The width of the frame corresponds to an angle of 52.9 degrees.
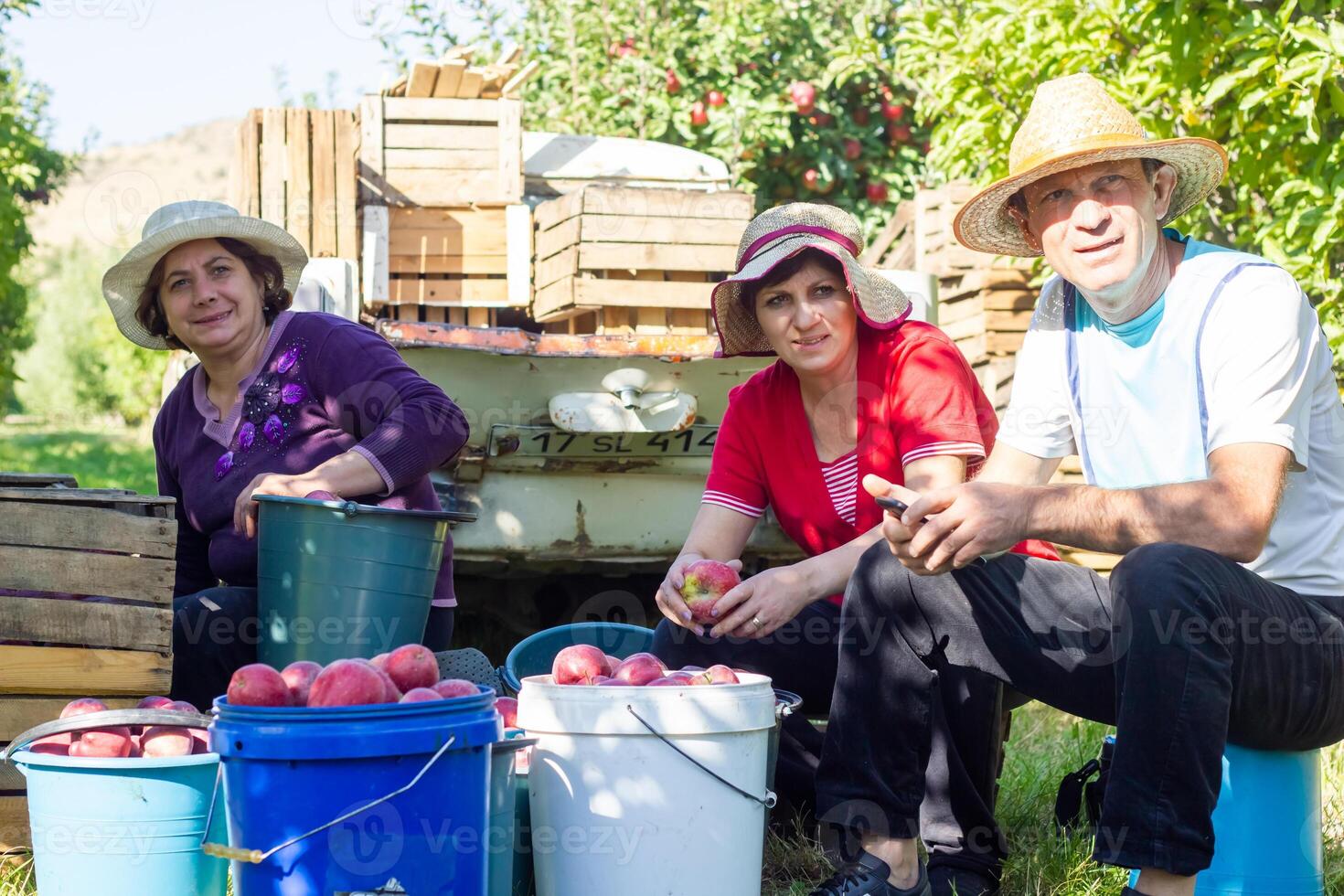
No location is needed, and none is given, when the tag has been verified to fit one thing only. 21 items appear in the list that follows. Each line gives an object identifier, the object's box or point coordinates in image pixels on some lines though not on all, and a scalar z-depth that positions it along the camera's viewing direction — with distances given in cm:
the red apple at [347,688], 209
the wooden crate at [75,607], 274
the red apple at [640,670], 246
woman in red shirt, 292
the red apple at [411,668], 230
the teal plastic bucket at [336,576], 295
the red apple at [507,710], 265
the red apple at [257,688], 211
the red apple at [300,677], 216
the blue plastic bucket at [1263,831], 231
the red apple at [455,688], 224
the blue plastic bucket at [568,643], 320
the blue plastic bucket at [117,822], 229
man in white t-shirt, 212
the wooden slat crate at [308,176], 525
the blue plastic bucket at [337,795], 200
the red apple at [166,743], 237
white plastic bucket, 231
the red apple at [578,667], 253
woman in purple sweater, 326
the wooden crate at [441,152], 555
